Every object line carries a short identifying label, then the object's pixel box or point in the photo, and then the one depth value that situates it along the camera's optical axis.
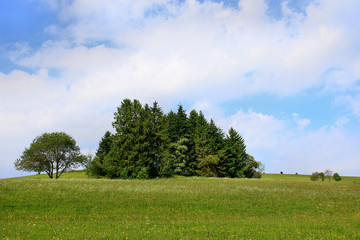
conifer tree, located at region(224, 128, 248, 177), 68.56
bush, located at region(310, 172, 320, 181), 68.19
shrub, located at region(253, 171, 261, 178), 84.02
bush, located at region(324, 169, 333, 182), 71.38
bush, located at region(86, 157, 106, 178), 61.28
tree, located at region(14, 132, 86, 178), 58.41
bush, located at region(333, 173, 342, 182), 68.31
